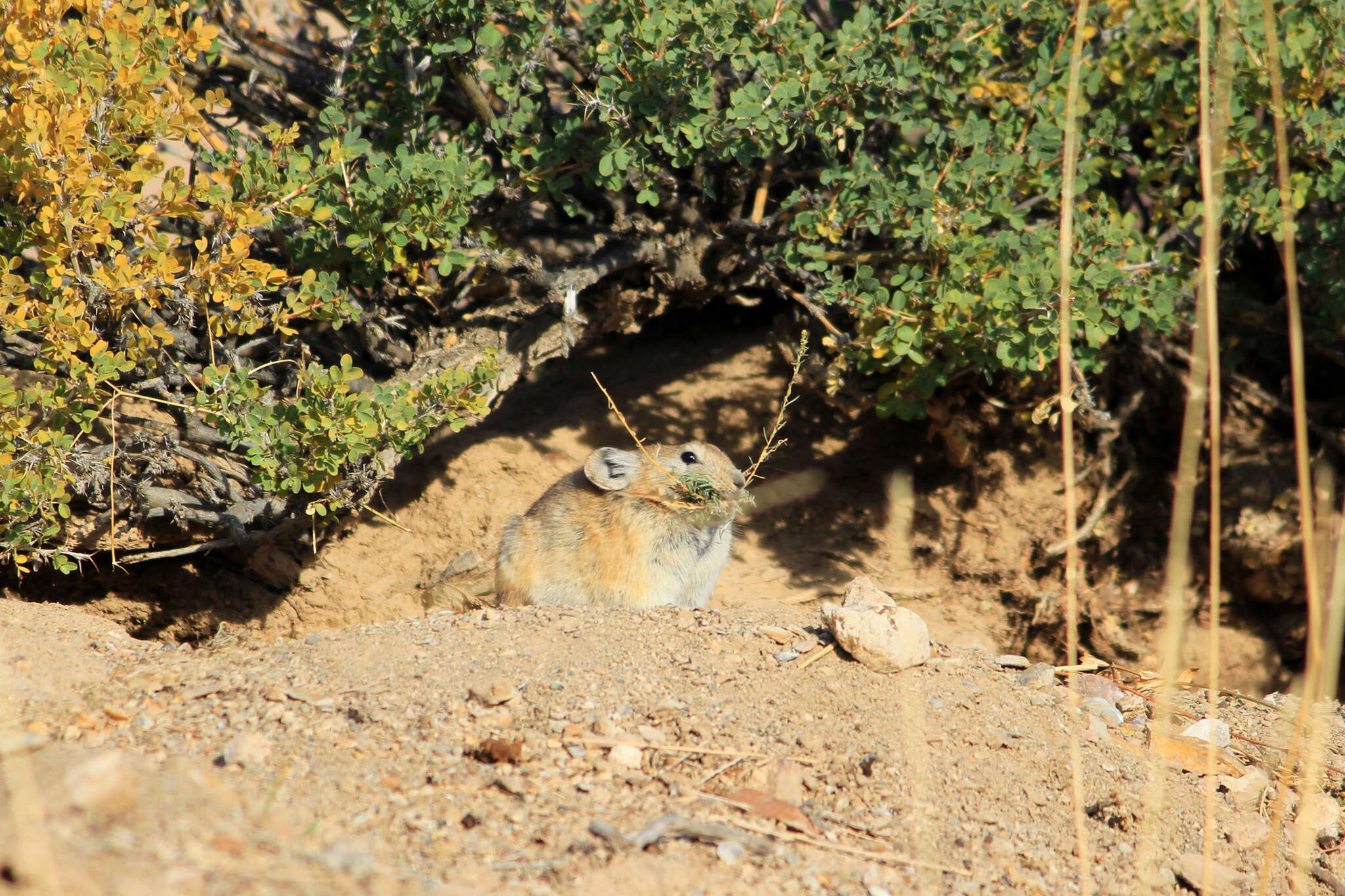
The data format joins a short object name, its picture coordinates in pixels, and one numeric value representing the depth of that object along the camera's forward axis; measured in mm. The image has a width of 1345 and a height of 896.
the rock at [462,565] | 13766
